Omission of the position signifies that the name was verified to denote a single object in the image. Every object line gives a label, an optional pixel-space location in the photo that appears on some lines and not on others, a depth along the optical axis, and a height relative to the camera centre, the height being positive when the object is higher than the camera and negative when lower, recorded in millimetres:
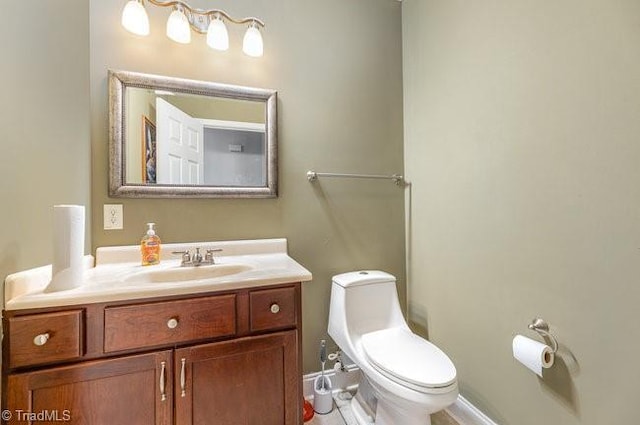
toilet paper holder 1067 -458
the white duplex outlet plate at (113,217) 1349 -18
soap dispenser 1321 -166
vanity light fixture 1307 +932
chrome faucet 1349 -224
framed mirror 1358 +387
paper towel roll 908 -112
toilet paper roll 1038 -540
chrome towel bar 1673 +226
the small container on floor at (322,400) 1542 -1029
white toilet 1103 -653
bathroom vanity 845 -464
